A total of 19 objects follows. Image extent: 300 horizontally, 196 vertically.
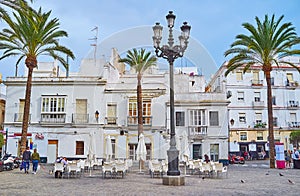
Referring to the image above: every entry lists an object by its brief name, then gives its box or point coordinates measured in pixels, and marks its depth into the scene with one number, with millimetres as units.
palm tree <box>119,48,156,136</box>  29031
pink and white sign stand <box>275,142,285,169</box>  24581
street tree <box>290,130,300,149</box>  43625
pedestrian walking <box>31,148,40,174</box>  19011
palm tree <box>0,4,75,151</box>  23677
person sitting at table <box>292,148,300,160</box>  25250
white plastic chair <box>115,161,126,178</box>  16844
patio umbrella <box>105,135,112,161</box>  23125
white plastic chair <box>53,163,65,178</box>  16734
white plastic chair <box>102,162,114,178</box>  16828
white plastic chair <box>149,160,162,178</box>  16952
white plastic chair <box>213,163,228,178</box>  16984
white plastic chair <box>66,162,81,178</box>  16844
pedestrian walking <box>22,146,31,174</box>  19547
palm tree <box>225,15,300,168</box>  25078
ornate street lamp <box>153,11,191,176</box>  12906
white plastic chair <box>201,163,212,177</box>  17312
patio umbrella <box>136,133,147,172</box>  20259
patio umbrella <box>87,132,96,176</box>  21942
